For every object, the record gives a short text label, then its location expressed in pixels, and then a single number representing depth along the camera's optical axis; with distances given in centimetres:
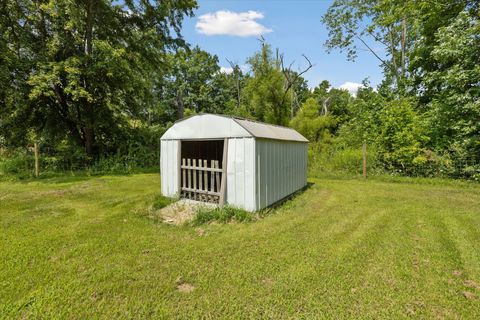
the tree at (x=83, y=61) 908
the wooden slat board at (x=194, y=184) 516
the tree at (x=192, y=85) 2498
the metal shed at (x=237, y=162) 466
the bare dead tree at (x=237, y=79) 2245
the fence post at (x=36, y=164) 842
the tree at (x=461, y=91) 779
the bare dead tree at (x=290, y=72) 1656
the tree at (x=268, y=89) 1533
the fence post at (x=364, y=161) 907
